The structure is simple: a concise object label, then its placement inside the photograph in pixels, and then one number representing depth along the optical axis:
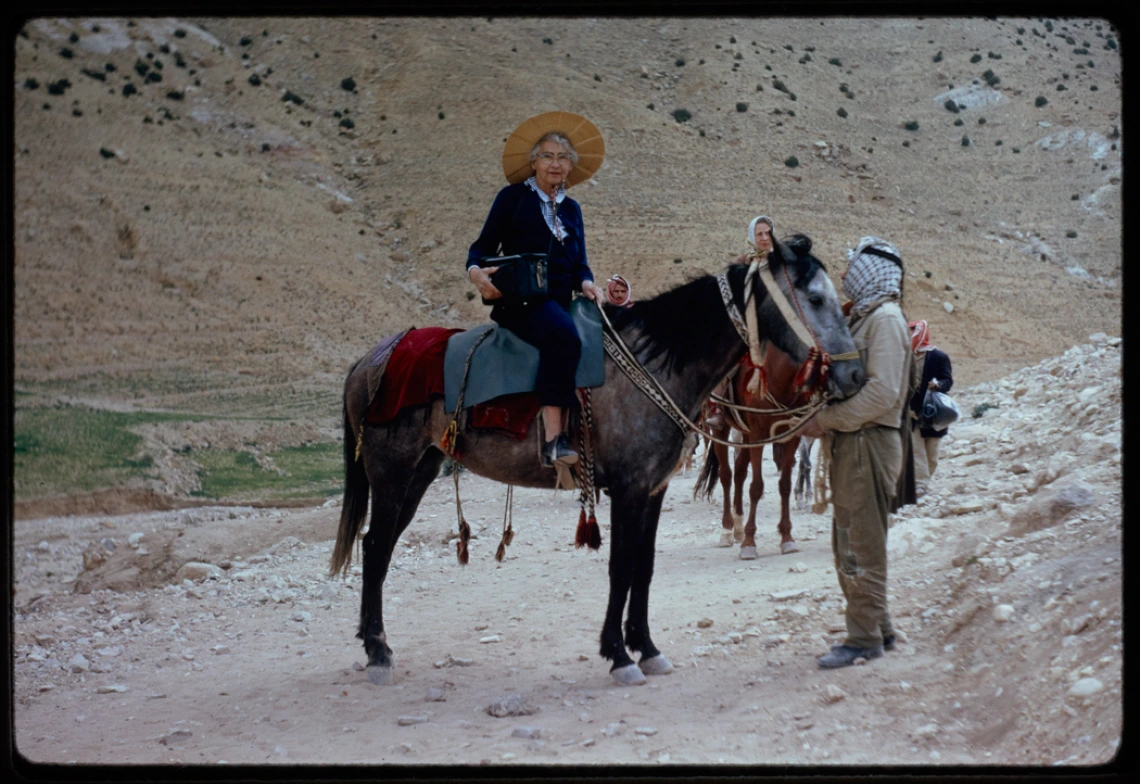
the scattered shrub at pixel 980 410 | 12.94
